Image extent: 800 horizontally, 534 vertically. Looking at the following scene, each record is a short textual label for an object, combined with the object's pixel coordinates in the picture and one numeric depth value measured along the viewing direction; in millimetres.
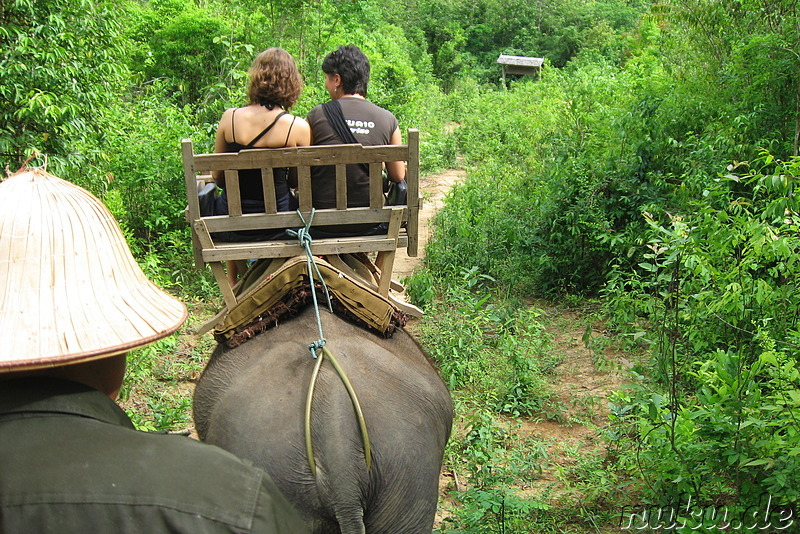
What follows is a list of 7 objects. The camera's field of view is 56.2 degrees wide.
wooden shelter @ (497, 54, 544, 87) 30266
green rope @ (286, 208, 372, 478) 2422
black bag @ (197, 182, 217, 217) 3799
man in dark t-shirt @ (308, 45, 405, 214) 3777
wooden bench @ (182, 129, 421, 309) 3355
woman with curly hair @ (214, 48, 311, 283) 3754
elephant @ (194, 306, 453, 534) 2414
